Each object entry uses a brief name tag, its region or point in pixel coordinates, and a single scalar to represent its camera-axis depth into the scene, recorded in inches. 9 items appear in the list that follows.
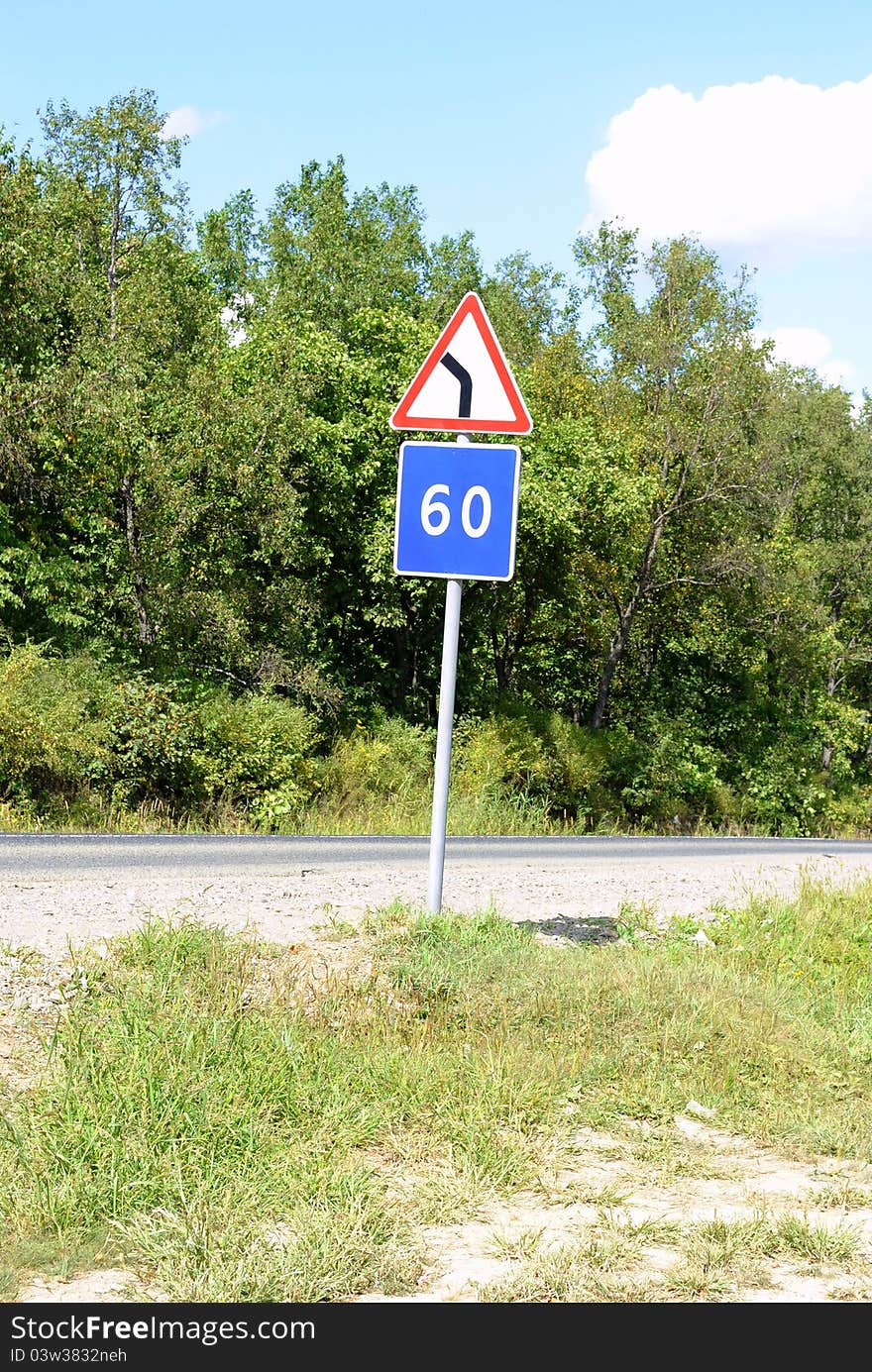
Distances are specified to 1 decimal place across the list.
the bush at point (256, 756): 789.9
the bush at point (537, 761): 1000.2
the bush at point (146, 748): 742.5
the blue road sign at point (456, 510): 275.1
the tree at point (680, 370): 1296.8
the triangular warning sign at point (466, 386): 278.5
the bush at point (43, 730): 676.7
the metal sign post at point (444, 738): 279.1
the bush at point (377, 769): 879.7
